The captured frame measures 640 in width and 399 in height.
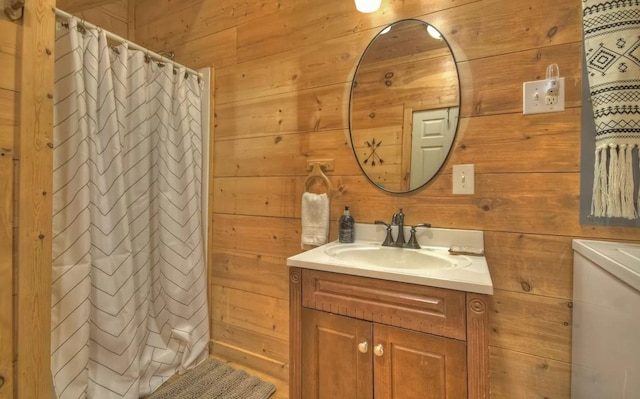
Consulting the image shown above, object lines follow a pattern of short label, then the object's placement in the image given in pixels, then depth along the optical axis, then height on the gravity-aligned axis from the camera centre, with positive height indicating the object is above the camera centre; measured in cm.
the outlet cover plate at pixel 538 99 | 113 +37
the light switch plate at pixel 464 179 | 126 +8
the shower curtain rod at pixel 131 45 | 127 +76
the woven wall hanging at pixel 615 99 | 93 +31
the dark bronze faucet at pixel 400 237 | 132 -17
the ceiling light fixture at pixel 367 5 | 137 +86
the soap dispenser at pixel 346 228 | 143 -14
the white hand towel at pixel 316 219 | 149 -10
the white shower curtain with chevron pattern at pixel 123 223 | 131 -12
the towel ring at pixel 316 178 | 155 +10
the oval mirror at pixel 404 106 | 131 +42
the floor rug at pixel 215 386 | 152 -97
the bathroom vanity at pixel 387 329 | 85 -40
